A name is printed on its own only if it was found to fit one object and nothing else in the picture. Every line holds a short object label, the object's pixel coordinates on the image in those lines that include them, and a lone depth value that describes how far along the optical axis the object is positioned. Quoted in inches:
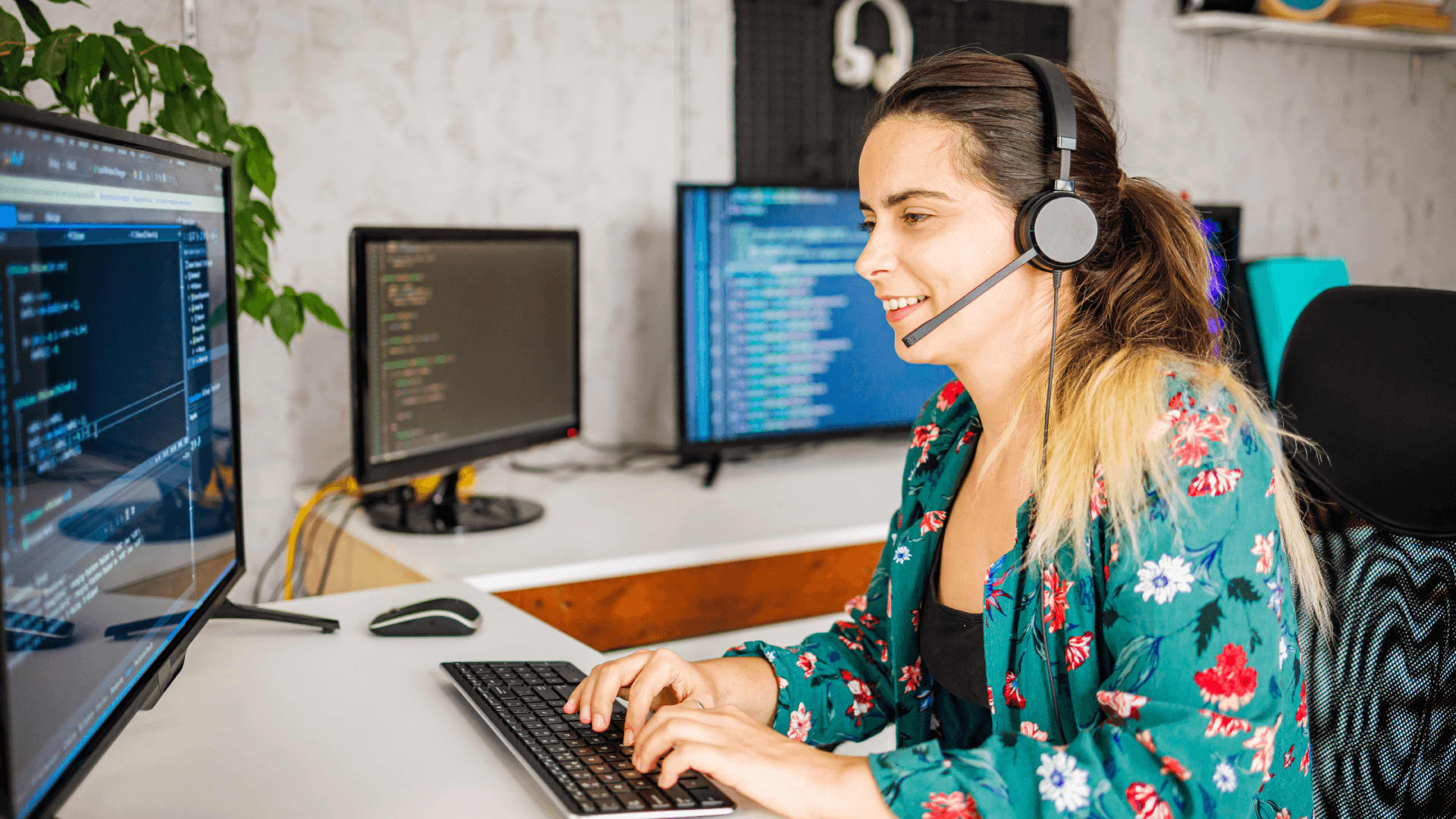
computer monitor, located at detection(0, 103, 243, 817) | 22.4
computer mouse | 44.6
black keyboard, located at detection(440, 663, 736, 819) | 28.7
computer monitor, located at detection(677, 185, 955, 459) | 81.5
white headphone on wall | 93.8
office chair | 34.9
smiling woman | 29.7
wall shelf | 100.0
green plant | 41.9
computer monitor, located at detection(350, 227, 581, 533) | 63.2
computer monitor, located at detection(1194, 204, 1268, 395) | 91.8
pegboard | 91.4
